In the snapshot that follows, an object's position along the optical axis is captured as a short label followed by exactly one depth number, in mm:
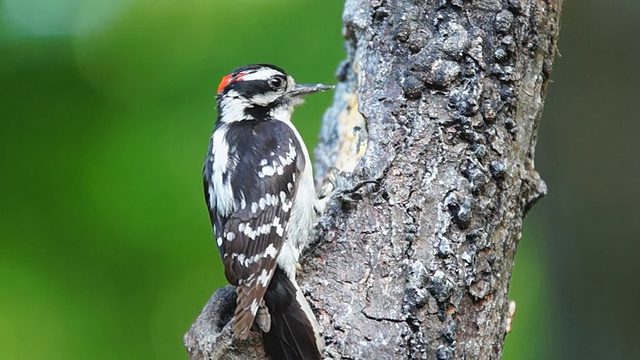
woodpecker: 4449
